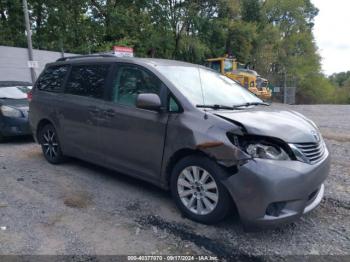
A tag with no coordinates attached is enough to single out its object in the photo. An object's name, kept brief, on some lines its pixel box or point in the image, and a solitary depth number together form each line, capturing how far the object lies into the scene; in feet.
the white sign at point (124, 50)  36.20
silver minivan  10.59
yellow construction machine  71.20
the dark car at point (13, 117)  25.13
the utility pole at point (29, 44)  43.87
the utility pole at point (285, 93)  106.83
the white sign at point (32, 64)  42.54
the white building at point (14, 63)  53.36
